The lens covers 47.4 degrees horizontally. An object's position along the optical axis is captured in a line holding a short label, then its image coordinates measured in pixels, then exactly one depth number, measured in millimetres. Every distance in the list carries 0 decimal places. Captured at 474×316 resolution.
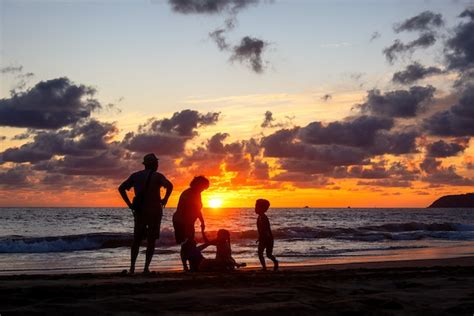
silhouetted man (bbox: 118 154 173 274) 8961
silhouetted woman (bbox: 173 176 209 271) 10125
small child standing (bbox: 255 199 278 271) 11195
